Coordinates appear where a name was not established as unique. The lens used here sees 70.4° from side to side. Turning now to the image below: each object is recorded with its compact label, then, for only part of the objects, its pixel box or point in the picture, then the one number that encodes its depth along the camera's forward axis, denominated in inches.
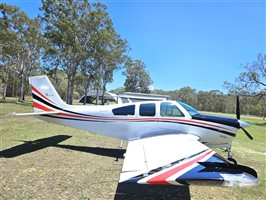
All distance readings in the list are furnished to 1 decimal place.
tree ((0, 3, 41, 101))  1012.6
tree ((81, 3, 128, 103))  977.0
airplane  124.8
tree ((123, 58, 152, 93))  2325.9
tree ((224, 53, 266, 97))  1108.0
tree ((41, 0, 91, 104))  953.4
